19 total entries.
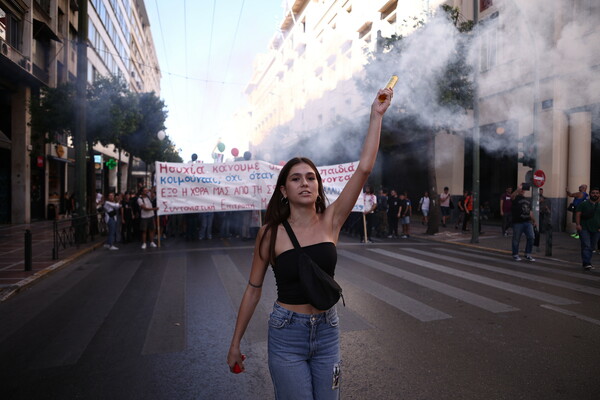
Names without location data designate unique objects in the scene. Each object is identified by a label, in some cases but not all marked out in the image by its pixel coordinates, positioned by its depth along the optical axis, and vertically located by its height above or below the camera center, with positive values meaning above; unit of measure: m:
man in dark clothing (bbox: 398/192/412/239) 13.27 -0.51
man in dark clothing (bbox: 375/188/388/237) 13.36 -0.55
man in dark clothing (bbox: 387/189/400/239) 13.20 -0.50
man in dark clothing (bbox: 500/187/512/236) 13.05 -0.38
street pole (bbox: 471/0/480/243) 11.09 +1.48
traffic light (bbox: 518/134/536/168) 10.01 +1.13
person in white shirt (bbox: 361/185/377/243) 12.42 -0.31
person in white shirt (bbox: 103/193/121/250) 10.30 -0.56
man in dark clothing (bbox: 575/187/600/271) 7.45 -0.47
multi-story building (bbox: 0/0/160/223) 16.08 +4.41
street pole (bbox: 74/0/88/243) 11.09 +2.21
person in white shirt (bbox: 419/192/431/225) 16.67 -0.31
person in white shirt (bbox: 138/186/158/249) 10.72 -0.55
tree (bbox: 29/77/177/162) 13.11 +2.60
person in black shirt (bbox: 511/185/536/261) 8.47 -0.47
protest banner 11.57 +0.28
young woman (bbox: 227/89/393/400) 1.77 -0.35
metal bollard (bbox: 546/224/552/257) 9.20 -0.96
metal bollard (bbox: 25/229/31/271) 7.26 -1.02
